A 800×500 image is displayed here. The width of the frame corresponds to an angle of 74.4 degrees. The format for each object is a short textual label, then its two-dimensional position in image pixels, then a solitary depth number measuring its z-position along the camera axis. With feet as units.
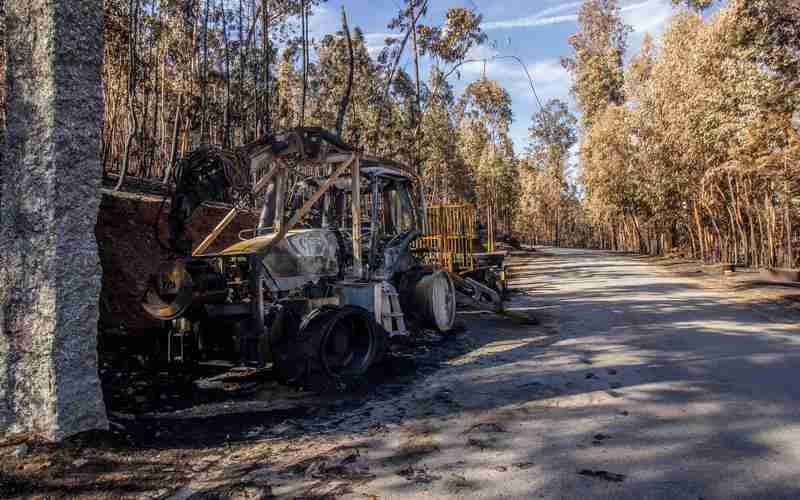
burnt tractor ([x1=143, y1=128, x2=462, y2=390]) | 17.58
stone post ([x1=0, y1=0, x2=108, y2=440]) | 12.23
